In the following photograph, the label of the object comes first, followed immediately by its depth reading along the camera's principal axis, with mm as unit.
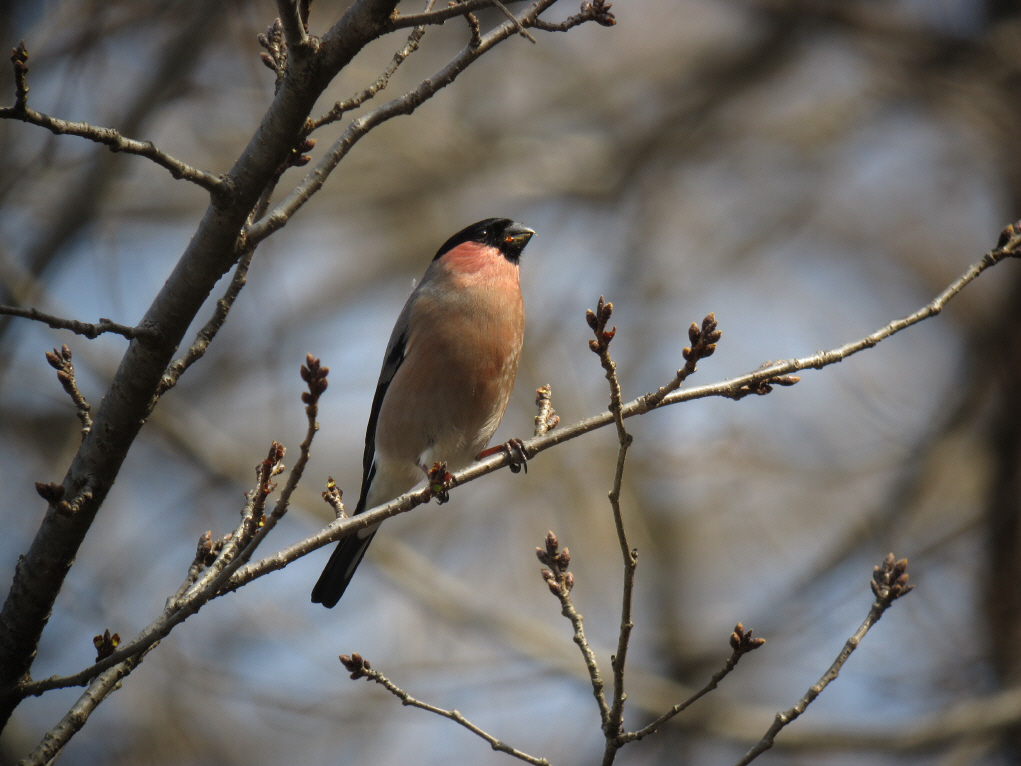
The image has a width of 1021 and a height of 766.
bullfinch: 9453
